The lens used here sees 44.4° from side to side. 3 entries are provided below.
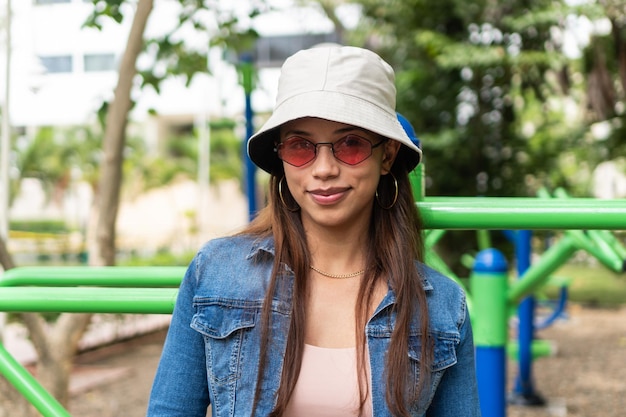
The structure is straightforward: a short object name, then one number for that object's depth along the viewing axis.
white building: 28.47
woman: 1.23
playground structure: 1.29
